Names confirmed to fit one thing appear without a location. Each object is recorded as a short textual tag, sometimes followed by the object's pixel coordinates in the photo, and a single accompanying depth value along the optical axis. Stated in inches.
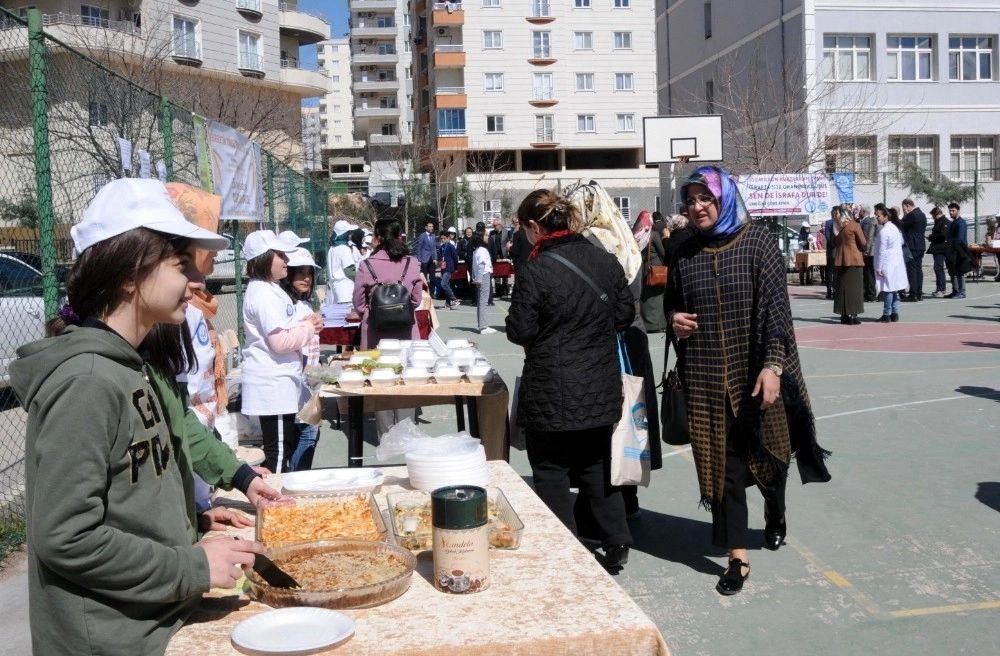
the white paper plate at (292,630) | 80.4
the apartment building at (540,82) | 2637.8
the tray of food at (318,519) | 107.4
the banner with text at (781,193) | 962.1
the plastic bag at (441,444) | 131.6
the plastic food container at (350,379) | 227.8
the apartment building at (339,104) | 5241.1
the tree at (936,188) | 1376.7
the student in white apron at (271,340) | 230.2
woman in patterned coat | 185.3
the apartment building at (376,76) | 3806.6
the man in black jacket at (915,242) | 794.2
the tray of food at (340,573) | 87.9
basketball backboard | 943.7
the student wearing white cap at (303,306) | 247.9
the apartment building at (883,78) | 1457.9
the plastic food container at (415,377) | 233.6
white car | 322.7
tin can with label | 91.0
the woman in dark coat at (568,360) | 191.8
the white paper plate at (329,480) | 125.6
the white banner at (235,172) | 346.3
